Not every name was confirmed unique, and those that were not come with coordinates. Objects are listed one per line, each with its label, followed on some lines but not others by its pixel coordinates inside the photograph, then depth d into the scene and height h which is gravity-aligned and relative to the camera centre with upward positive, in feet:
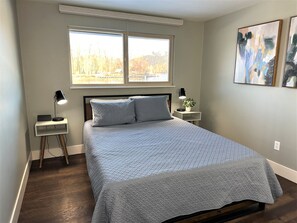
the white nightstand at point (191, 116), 12.04 -2.28
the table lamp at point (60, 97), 9.19 -0.93
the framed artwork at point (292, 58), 7.65 +0.77
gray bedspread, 4.70 -2.49
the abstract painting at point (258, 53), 8.40 +1.11
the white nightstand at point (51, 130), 9.07 -2.48
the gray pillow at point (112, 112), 9.26 -1.62
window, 10.42 +0.99
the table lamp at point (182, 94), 12.14 -0.97
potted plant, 12.05 -1.54
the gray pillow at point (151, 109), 9.98 -1.55
